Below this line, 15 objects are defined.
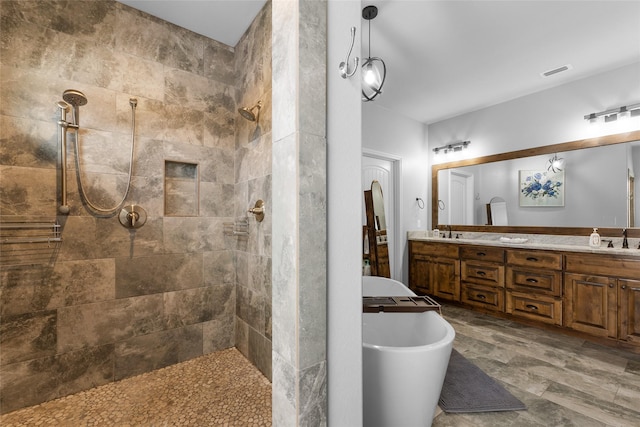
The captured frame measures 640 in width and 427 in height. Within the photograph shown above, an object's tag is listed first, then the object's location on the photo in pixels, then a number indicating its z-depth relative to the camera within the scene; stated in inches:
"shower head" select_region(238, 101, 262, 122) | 79.1
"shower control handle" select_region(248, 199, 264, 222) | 78.7
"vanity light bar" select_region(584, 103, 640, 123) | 105.1
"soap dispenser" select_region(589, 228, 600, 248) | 107.6
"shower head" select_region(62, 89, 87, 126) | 65.7
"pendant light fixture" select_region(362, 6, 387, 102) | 78.1
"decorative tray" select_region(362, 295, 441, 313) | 64.4
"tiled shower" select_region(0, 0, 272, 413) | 66.9
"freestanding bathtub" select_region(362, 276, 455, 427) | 49.2
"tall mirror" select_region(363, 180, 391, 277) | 115.9
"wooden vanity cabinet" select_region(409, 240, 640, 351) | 94.7
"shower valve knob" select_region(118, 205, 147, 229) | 78.2
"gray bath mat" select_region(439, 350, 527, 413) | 67.7
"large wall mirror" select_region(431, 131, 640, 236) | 109.9
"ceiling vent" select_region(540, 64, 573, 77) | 110.3
